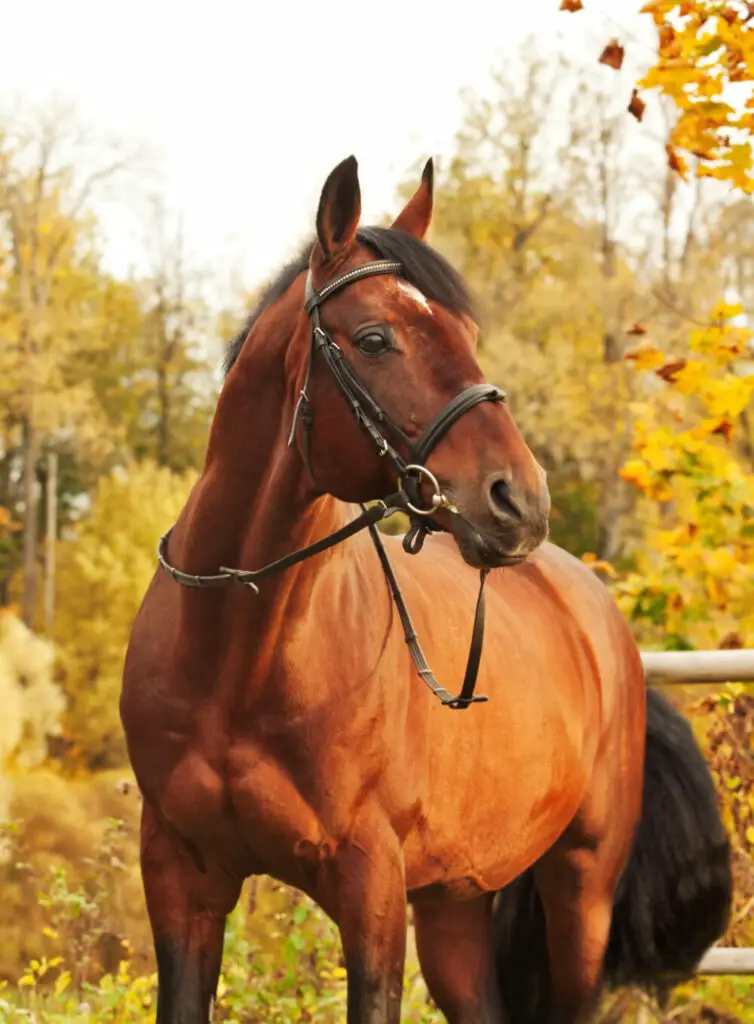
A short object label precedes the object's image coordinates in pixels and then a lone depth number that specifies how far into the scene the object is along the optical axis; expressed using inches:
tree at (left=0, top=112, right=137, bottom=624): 1242.0
